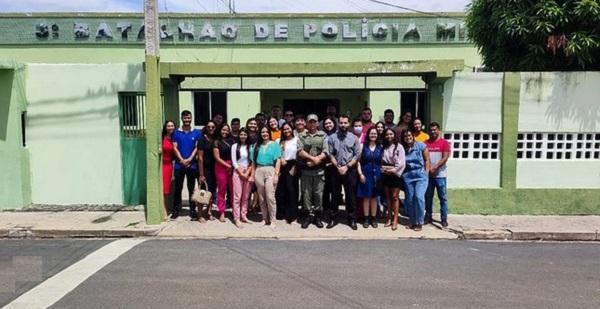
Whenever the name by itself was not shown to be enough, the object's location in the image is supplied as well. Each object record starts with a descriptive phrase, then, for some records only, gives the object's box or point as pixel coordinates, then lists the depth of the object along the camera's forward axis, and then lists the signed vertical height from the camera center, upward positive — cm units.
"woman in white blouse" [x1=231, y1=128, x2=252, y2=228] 850 -89
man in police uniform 819 -72
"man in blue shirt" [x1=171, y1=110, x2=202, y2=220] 880 -56
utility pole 816 -3
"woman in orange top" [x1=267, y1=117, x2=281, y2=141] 876 -23
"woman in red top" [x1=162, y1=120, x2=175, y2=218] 885 -64
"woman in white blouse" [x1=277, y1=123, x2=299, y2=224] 845 -94
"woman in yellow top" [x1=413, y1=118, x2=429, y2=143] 869 -29
